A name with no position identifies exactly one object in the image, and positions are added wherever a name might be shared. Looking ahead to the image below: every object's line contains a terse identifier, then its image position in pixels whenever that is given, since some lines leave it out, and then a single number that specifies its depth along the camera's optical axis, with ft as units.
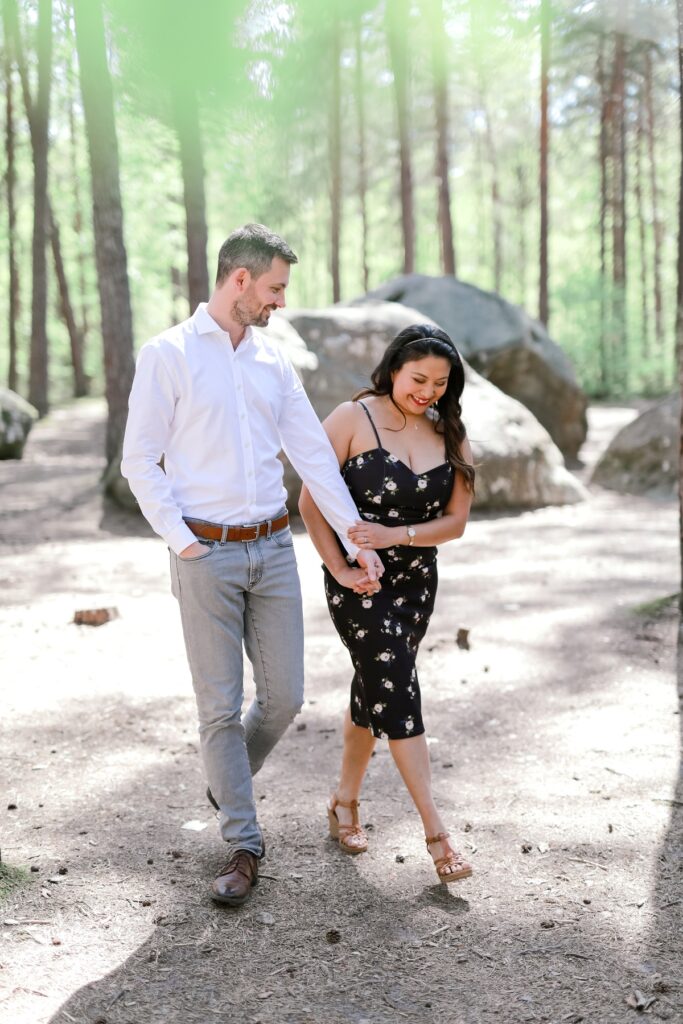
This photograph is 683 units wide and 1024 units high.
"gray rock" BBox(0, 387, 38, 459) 43.98
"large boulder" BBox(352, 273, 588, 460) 44.68
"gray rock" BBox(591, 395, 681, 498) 37.50
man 10.33
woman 11.16
